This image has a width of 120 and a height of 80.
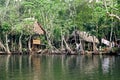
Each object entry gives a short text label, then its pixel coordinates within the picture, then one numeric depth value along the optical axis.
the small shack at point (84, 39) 55.19
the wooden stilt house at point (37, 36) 52.98
